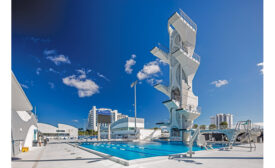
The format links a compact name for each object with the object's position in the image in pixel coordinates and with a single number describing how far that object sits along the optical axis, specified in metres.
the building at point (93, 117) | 108.30
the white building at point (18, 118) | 6.42
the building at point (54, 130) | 56.53
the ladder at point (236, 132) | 10.31
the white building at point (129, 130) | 33.67
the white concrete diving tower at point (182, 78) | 24.67
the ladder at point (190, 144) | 6.80
